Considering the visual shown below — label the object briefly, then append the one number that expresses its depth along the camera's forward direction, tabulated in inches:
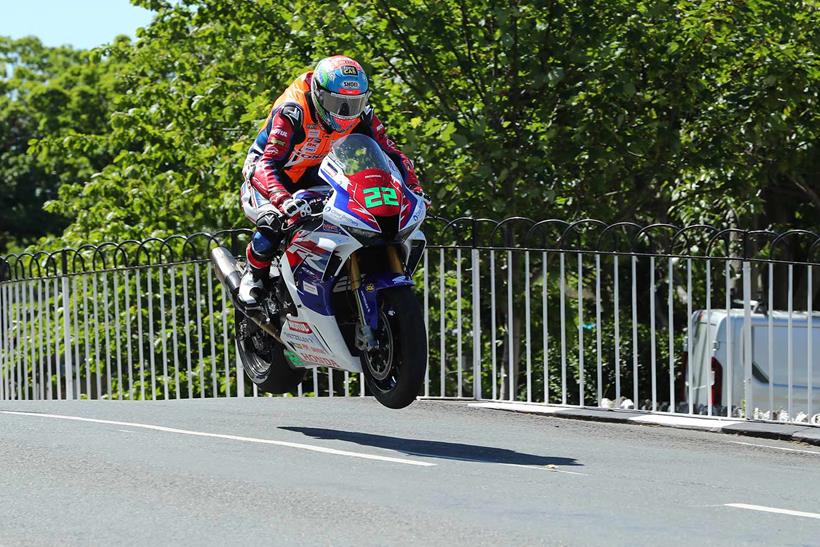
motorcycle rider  645.9
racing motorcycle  612.4
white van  1098.1
